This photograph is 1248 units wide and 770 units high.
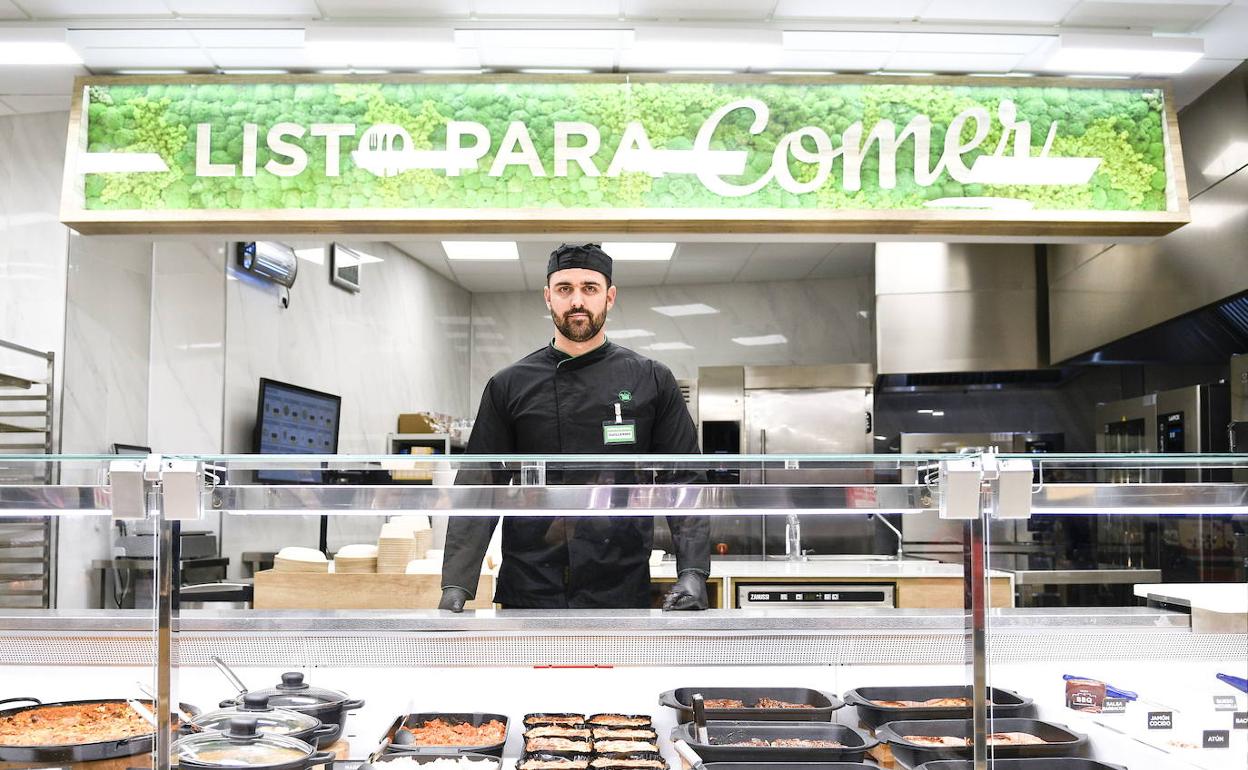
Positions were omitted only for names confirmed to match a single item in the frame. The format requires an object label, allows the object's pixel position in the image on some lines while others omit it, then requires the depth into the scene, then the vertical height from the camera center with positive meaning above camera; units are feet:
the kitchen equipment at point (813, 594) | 16.19 -2.25
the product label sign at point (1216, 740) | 5.13 -1.43
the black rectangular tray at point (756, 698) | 5.53 -1.40
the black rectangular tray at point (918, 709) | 5.58 -1.41
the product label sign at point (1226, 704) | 5.09 -1.24
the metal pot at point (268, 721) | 4.79 -1.31
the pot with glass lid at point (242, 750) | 4.44 -1.35
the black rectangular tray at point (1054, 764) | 5.12 -1.56
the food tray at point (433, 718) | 5.17 -1.52
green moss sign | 13.50 +3.91
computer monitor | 18.08 +0.49
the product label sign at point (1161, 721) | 5.36 -1.39
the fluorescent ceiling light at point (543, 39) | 13.07 +5.29
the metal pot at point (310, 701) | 5.23 -1.33
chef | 7.61 +0.27
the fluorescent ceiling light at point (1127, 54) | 13.01 +5.21
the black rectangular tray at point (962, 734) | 5.06 -1.48
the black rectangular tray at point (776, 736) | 4.99 -1.48
